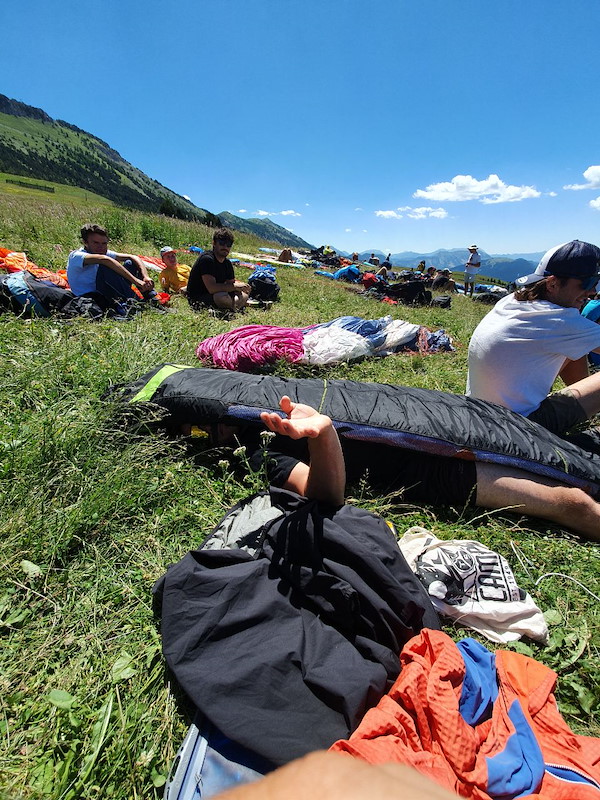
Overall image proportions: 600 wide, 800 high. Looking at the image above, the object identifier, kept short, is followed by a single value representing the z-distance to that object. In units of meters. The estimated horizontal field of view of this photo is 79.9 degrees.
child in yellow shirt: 7.54
